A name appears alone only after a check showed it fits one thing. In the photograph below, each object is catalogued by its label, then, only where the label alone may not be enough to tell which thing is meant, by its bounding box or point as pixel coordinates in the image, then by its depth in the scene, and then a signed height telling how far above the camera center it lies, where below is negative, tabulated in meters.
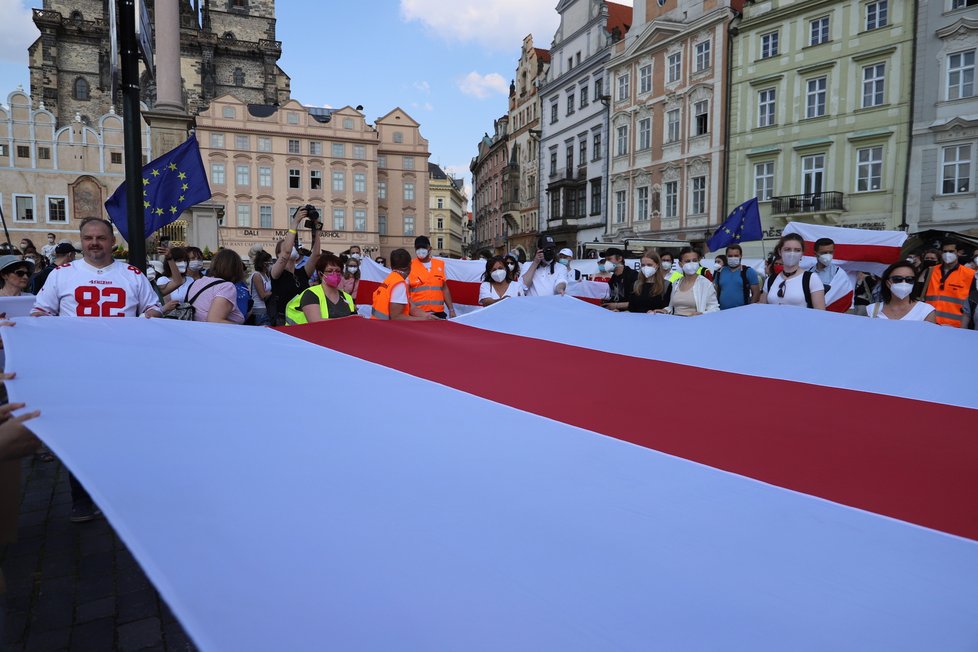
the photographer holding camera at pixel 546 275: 9.04 -0.09
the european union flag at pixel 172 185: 7.30 +0.90
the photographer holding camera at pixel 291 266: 7.42 +0.02
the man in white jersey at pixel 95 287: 4.72 -0.14
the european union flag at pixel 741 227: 15.33 +0.95
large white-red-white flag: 1.43 -0.69
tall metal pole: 5.54 +1.18
